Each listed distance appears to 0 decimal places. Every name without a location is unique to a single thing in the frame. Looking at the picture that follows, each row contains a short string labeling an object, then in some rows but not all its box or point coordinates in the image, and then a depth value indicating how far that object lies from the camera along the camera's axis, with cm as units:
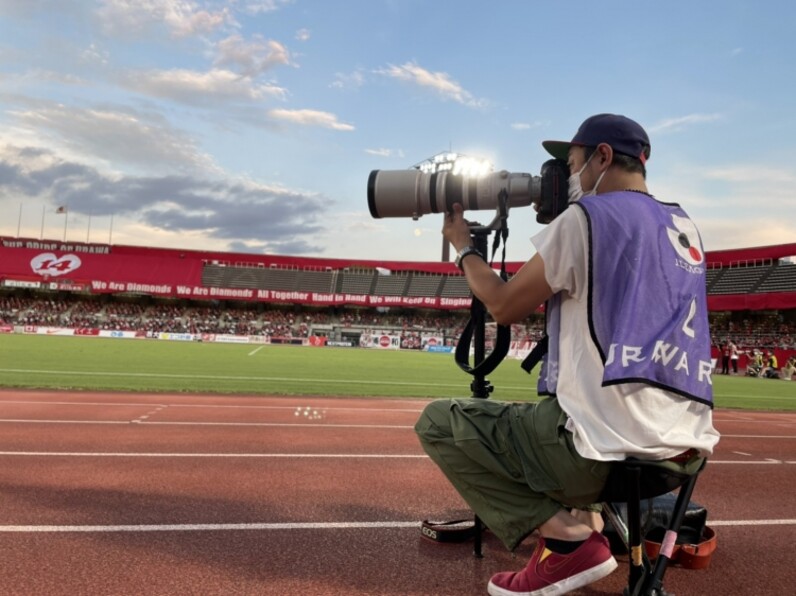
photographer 211
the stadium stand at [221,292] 5800
